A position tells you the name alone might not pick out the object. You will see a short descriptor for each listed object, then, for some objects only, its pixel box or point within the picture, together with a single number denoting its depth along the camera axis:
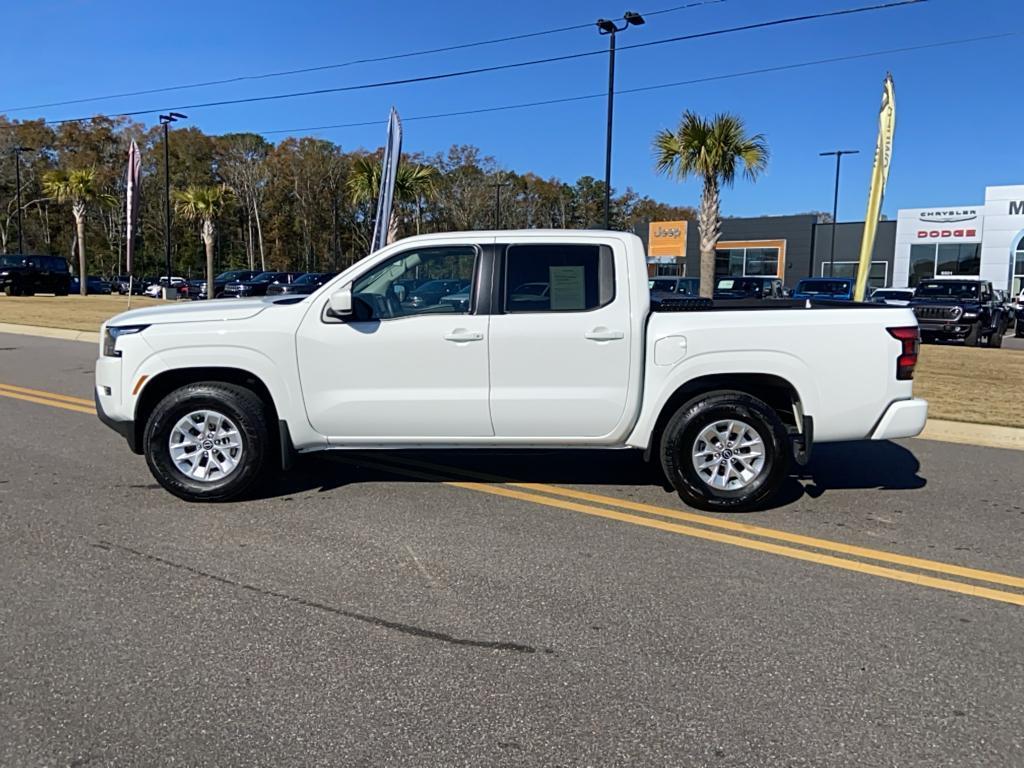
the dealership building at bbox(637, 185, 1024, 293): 42.16
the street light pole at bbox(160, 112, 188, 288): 35.96
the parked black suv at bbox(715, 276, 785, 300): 29.08
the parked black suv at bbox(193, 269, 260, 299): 38.65
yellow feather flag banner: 11.89
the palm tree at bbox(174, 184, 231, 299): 37.84
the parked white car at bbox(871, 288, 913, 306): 24.83
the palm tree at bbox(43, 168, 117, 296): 42.34
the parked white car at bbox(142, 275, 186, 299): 45.78
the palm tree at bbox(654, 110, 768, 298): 21.02
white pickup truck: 5.57
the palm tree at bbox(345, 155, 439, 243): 25.19
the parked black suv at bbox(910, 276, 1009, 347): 19.91
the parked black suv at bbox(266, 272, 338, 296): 32.33
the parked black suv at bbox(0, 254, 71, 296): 35.84
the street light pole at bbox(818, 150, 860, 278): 47.44
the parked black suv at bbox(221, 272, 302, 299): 36.47
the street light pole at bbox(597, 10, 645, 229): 21.45
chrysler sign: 43.12
